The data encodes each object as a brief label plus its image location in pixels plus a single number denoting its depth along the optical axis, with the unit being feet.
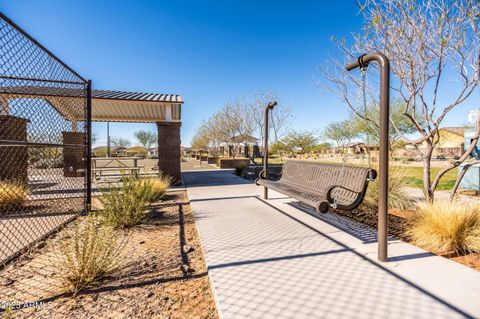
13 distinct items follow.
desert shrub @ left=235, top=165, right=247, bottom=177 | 42.22
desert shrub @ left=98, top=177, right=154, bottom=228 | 12.93
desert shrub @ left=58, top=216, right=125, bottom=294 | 7.40
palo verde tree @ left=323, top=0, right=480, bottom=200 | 13.04
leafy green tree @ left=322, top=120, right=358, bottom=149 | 142.39
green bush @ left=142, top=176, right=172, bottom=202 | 18.64
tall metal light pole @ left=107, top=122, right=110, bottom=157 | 112.27
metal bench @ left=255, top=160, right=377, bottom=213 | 10.78
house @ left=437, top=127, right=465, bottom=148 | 141.28
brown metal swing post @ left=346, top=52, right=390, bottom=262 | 8.55
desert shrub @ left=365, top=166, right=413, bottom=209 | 16.47
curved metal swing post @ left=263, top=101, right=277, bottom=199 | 19.01
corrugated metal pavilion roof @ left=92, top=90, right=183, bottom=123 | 26.14
